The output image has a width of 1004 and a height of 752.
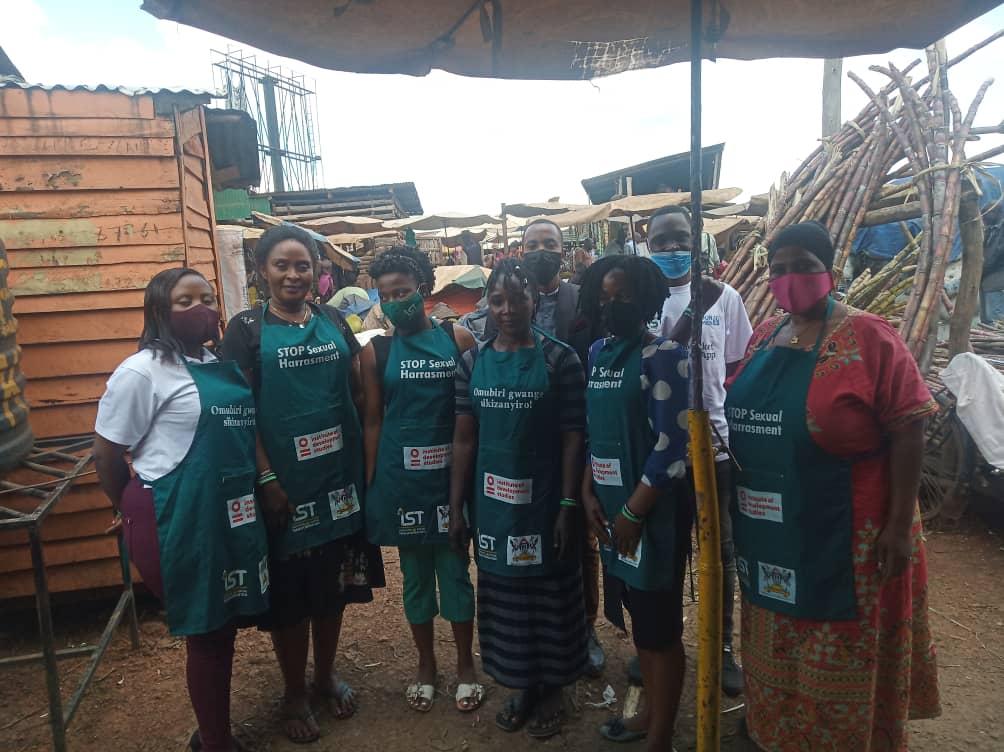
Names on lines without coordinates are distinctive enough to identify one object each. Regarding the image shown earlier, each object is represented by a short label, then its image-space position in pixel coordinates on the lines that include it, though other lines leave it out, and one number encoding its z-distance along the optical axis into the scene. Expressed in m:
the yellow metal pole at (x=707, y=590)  1.63
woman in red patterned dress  1.89
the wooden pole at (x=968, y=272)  4.18
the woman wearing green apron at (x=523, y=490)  2.55
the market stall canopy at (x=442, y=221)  13.05
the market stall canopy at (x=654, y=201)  11.07
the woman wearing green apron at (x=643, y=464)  2.14
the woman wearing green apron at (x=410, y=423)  2.76
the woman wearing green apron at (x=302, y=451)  2.58
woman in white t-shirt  2.24
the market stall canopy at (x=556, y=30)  1.77
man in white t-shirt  2.75
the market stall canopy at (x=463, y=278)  11.63
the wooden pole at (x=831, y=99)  9.52
